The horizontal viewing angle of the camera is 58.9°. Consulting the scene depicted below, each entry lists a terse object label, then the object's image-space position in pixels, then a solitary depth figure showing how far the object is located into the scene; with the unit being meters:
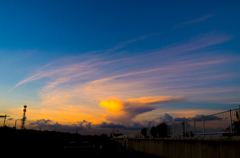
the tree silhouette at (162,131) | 23.43
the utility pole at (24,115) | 99.31
